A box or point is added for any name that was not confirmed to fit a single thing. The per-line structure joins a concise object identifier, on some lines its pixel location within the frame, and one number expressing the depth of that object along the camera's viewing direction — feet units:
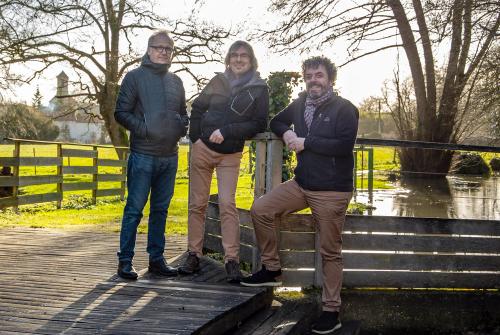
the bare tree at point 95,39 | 53.11
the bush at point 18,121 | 55.22
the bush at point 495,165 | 87.61
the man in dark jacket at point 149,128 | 13.61
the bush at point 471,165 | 70.43
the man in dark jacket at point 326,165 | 12.10
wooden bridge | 10.55
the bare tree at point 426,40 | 29.58
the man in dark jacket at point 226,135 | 13.51
